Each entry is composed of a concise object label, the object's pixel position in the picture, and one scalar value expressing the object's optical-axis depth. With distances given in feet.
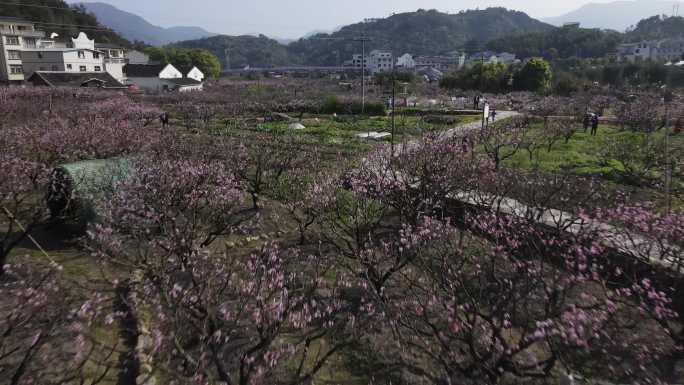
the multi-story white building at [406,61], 623.07
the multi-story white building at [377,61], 620.49
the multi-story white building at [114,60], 248.52
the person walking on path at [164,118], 92.89
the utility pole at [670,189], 38.07
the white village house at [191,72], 299.38
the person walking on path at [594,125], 93.88
